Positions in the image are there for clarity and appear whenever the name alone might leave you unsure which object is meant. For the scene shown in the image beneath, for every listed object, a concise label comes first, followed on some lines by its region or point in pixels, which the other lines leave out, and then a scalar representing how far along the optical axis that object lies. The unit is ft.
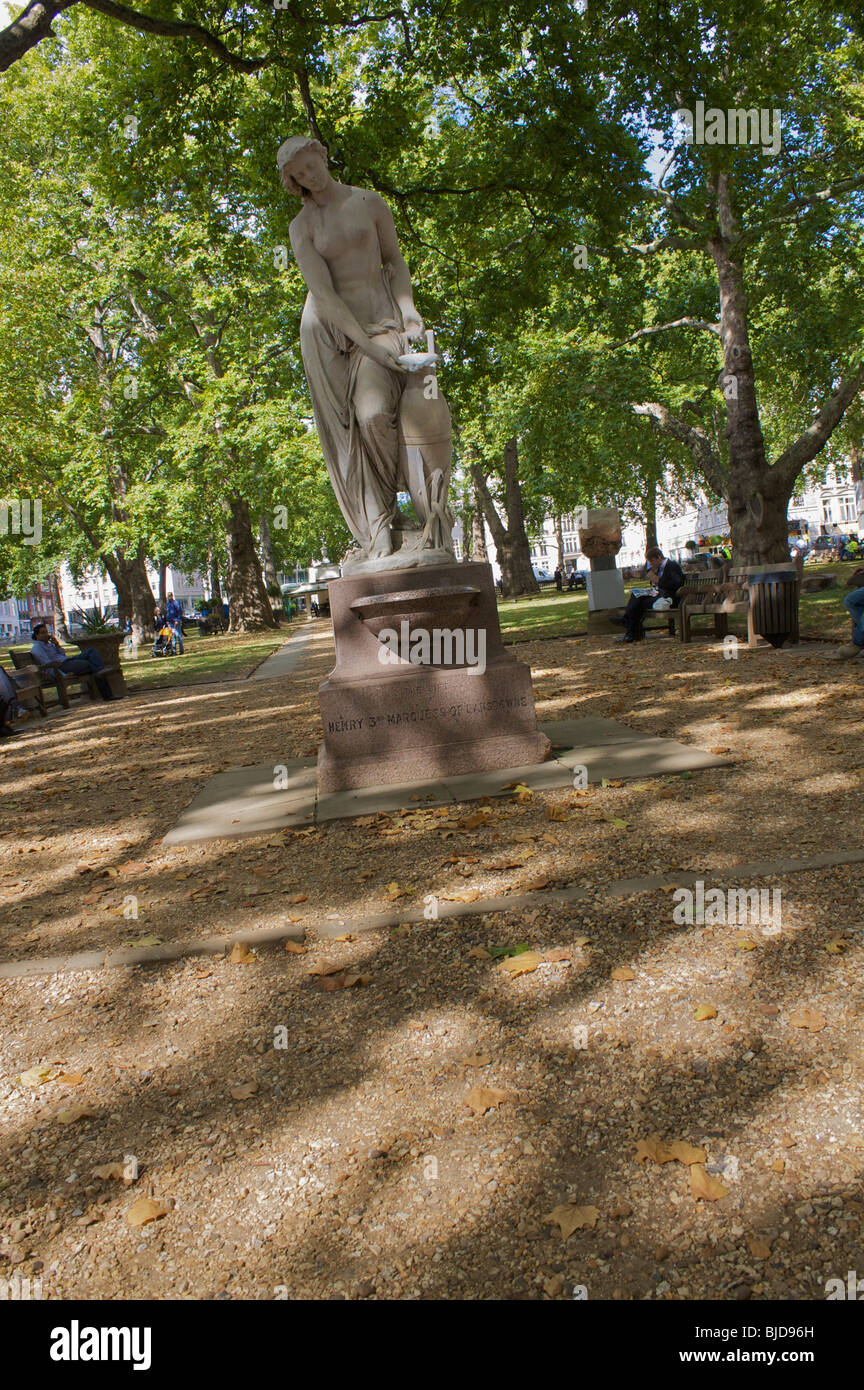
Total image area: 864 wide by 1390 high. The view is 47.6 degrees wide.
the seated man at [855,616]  29.58
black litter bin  36.32
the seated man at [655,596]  46.62
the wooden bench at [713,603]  39.73
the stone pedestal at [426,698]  20.07
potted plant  53.16
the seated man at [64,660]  50.19
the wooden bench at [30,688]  45.18
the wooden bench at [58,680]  48.91
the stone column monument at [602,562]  55.42
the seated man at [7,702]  40.01
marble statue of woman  21.42
